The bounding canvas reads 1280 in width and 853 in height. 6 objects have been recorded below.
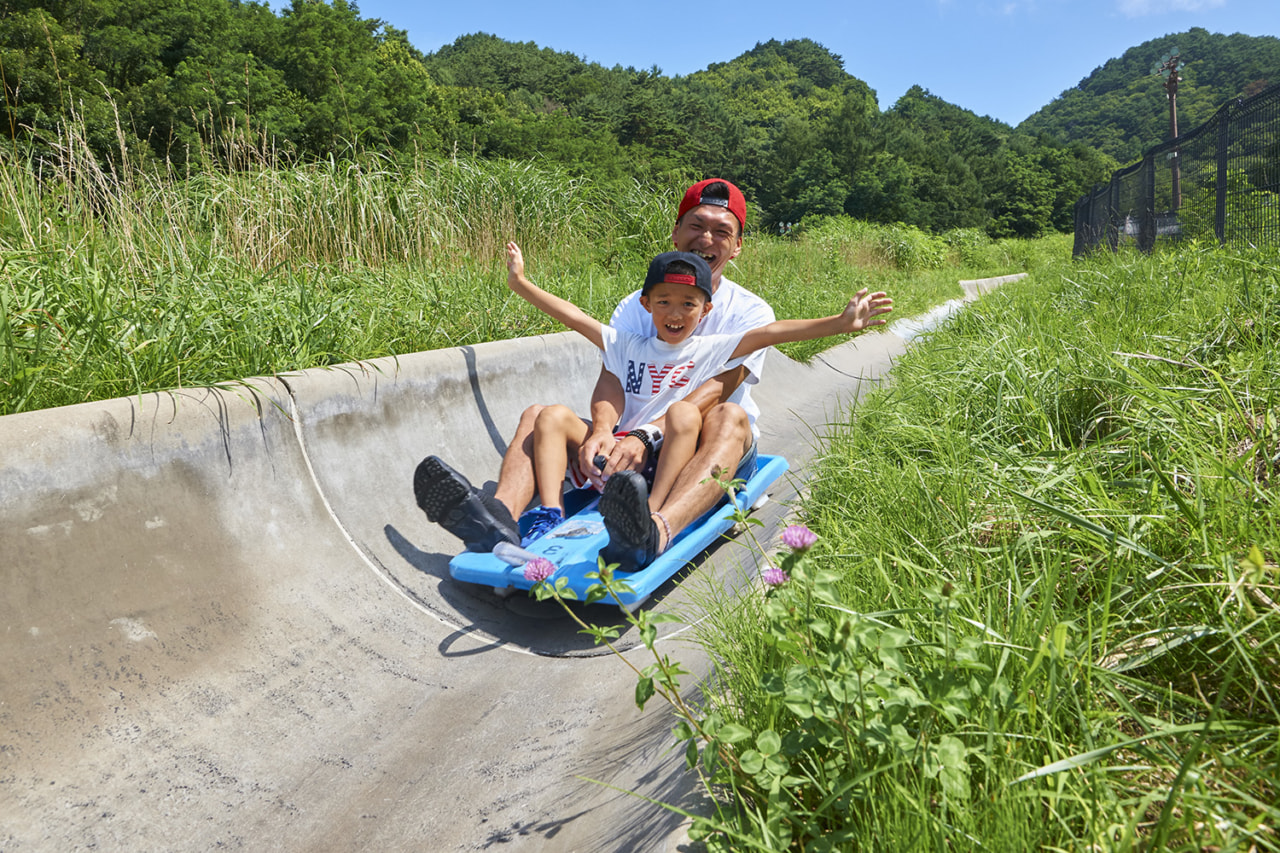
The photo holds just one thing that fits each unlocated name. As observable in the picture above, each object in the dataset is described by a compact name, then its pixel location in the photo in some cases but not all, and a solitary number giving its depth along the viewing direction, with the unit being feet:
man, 8.29
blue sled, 7.88
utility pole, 113.10
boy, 9.37
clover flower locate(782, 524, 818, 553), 3.72
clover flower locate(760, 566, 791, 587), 4.20
